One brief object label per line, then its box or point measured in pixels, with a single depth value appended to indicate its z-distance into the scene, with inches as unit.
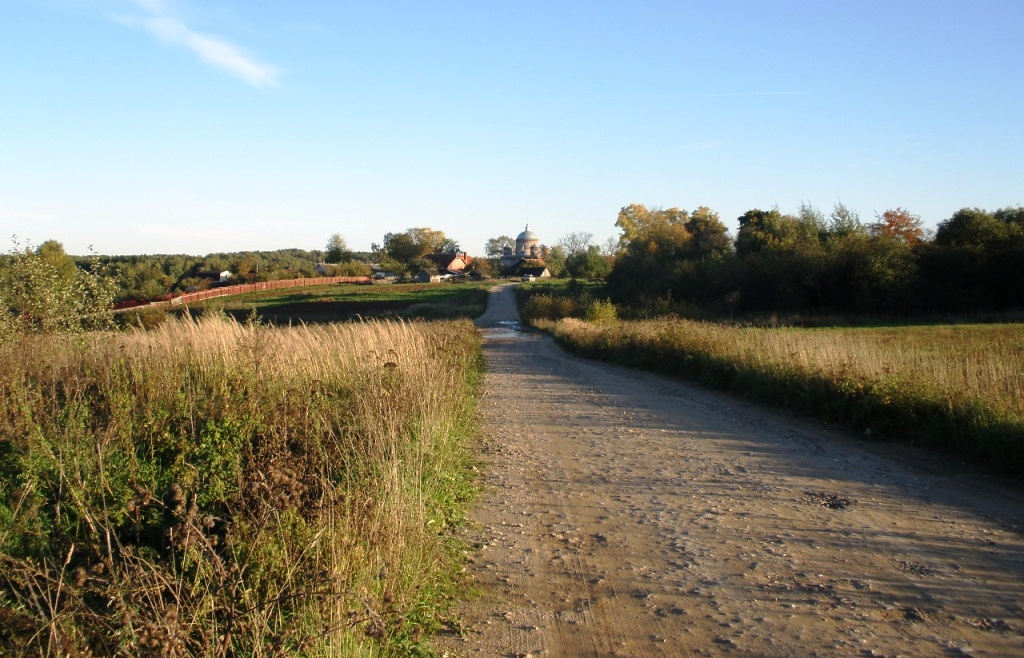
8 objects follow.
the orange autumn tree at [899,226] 2581.2
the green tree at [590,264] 3592.5
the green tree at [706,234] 2909.7
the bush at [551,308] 2133.4
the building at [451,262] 5815.5
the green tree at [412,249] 5601.4
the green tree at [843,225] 2346.2
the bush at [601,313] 1699.1
